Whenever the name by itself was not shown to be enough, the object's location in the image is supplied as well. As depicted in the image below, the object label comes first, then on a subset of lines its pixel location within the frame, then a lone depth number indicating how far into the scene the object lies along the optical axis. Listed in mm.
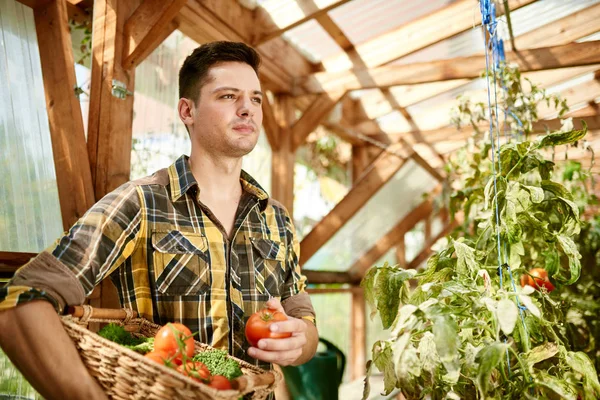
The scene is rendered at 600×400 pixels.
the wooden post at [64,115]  1939
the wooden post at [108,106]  2035
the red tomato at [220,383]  1000
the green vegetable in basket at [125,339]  1137
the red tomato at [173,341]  1062
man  1047
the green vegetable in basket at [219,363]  1104
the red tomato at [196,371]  1000
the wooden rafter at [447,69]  3111
